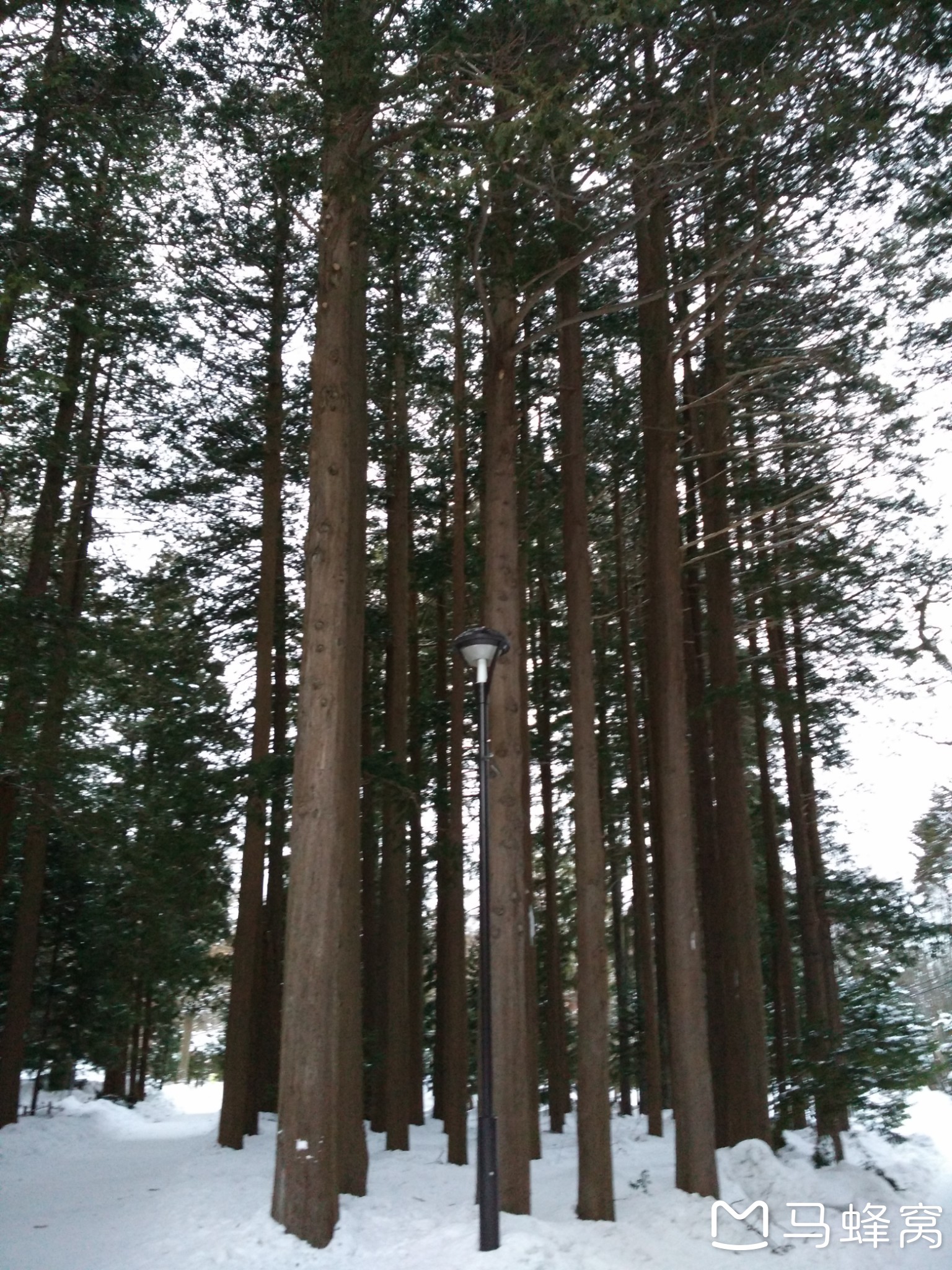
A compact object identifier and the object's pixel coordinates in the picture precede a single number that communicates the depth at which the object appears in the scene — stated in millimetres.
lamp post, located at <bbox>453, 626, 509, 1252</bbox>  7457
